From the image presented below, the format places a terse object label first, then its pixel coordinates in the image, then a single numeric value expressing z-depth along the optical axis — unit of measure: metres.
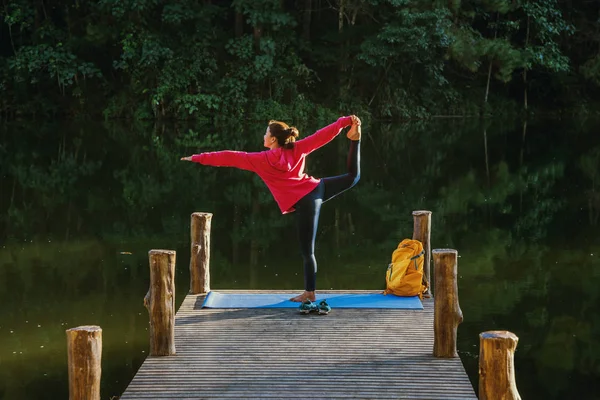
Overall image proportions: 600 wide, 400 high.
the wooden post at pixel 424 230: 8.30
